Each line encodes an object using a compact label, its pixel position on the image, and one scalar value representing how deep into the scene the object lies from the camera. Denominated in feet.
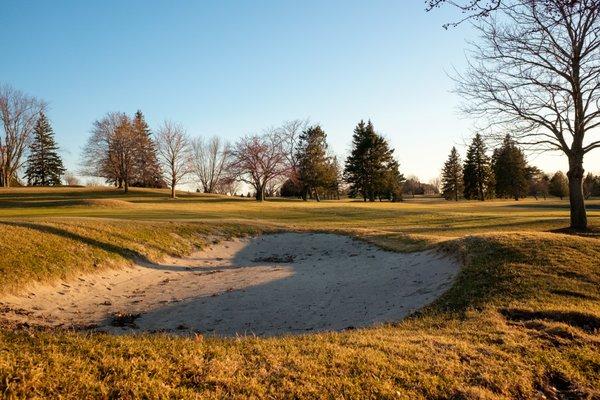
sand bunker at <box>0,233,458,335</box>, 32.73
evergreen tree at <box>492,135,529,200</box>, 248.73
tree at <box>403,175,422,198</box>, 405.76
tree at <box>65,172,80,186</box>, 326.85
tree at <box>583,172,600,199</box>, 257.73
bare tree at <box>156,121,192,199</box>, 181.27
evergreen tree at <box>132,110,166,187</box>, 196.03
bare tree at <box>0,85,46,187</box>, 200.34
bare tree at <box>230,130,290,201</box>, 178.29
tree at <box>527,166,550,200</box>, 277.09
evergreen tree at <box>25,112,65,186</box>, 247.70
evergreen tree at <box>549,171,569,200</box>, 255.09
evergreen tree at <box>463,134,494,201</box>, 260.01
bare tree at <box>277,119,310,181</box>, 220.35
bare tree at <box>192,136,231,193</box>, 304.50
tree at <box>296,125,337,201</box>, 227.81
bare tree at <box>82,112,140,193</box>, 186.91
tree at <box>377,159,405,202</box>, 238.27
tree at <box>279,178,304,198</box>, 247.27
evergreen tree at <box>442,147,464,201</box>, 279.90
